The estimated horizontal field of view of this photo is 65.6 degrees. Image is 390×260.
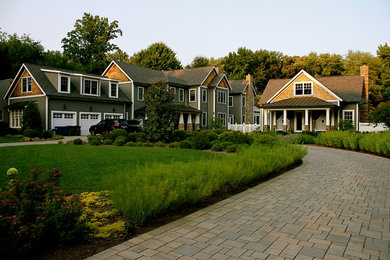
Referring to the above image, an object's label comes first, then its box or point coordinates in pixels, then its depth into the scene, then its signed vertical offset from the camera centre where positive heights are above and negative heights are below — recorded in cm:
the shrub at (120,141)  1740 -70
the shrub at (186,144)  1641 -84
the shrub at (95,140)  1769 -66
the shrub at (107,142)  1814 -79
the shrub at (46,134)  2219 -39
